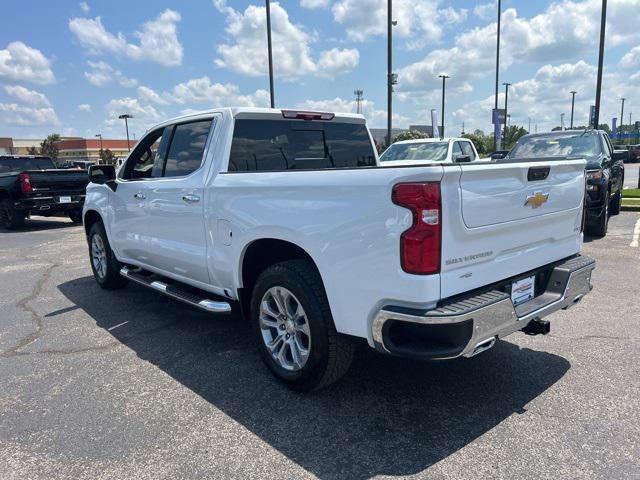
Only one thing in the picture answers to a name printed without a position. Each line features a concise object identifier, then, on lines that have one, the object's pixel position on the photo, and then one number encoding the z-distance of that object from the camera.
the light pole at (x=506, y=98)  38.35
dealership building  109.72
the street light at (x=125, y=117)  64.46
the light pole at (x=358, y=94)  79.62
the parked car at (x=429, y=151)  11.96
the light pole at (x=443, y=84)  51.25
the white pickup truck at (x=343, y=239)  2.57
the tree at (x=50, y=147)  87.50
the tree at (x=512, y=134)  74.50
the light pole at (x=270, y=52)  18.67
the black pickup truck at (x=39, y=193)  12.66
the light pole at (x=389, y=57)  17.84
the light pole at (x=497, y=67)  33.03
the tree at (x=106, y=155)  76.50
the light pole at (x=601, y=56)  14.93
